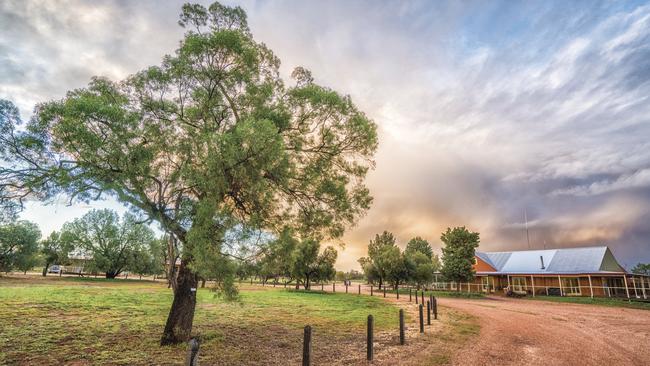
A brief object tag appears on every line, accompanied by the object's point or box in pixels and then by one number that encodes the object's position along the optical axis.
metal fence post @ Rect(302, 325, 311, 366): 7.01
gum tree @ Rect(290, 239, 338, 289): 43.32
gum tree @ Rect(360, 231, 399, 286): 50.56
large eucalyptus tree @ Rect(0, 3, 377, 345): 8.34
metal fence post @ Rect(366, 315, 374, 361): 8.73
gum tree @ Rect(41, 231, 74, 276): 57.56
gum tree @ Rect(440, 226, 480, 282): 41.53
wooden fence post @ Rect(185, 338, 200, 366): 5.19
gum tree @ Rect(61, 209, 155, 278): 56.59
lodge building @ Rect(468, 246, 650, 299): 39.56
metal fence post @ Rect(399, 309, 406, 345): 10.67
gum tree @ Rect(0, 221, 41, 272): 46.94
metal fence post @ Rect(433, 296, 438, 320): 17.62
